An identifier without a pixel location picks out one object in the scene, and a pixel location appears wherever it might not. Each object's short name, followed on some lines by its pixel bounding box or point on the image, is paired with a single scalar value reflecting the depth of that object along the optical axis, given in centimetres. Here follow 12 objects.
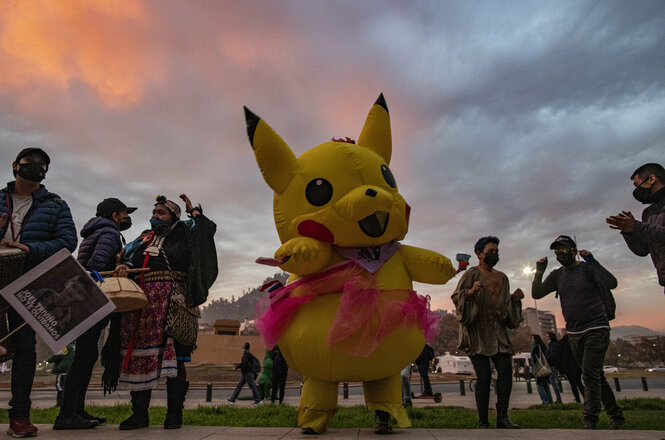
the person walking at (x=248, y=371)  1019
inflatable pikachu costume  351
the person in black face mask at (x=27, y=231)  348
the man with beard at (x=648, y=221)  326
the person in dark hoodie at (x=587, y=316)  452
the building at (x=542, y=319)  12050
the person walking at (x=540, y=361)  859
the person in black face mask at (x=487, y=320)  449
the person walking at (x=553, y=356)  809
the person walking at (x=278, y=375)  984
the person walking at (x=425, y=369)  809
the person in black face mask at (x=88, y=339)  405
